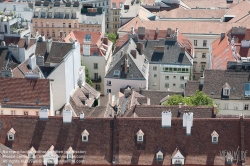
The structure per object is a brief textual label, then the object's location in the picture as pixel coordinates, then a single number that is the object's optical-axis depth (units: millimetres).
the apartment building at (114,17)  193625
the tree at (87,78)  130962
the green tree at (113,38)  168900
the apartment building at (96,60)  134875
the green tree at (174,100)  103000
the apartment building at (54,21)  169875
